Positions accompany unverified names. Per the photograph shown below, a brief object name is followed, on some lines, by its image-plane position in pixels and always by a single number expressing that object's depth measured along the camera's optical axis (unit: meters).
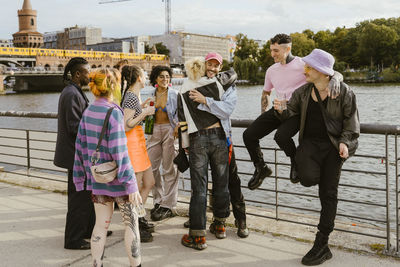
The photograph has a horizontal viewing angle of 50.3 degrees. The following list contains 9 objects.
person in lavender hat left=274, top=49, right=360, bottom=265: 3.33
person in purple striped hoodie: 3.01
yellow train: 86.00
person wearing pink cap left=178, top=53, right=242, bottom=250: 3.84
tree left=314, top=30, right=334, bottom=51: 89.44
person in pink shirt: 3.66
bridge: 71.69
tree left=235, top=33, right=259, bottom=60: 104.81
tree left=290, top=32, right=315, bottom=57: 83.66
